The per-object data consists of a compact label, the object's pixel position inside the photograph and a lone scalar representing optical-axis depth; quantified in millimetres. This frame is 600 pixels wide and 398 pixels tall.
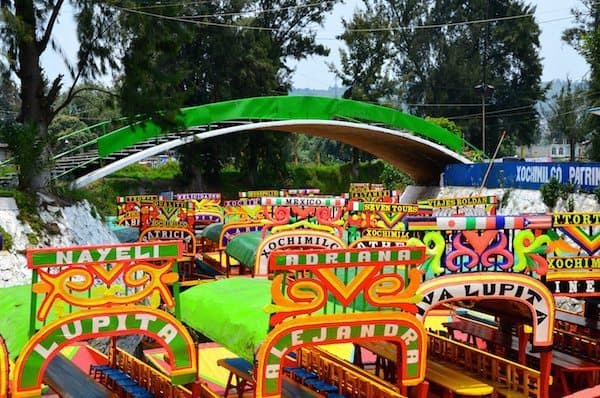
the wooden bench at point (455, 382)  8242
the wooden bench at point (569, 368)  9219
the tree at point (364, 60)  57688
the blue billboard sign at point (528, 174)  24484
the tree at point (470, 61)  61781
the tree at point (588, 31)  40781
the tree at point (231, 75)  44969
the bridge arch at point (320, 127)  29938
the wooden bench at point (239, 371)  9211
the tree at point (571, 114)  50556
